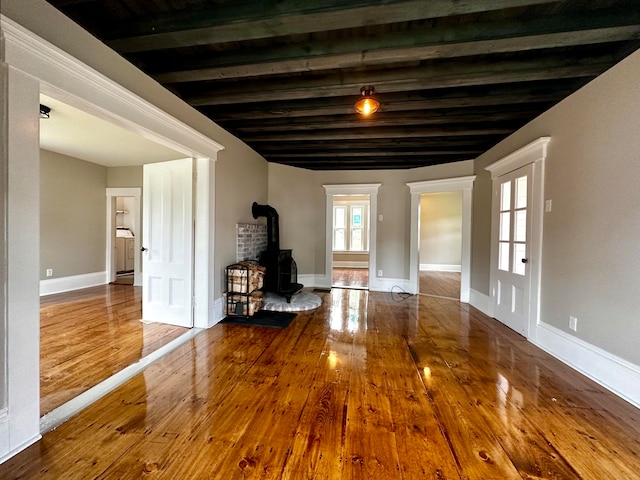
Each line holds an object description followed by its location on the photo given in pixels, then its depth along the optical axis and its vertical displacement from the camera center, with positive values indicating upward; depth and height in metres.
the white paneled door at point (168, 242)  3.35 -0.13
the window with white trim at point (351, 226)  9.64 +0.34
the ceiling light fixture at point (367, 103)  2.52 +1.22
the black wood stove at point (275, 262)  4.39 -0.46
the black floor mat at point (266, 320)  3.58 -1.16
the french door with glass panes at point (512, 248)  3.30 -0.12
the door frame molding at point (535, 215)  3.05 +0.28
